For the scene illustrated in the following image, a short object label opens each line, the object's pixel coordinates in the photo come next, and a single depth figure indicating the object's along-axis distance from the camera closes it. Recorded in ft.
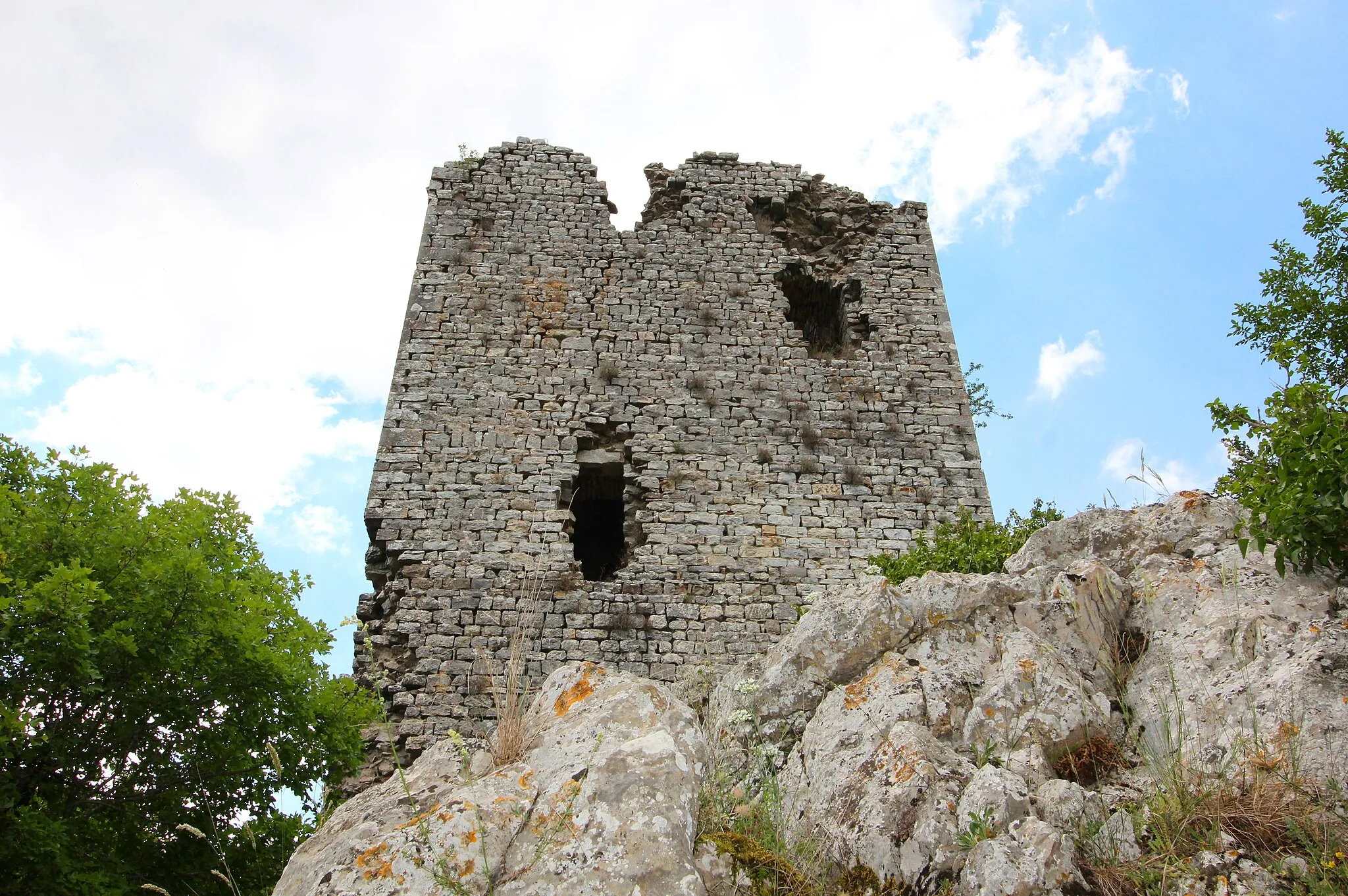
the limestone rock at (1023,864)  12.25
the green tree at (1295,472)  15.93
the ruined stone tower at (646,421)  28.43
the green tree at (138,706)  20.65
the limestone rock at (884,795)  13.91
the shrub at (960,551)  27.37
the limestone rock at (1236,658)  14.37
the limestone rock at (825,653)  20.04
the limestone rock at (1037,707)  16.40
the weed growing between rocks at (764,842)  13.70
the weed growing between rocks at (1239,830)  12.03
